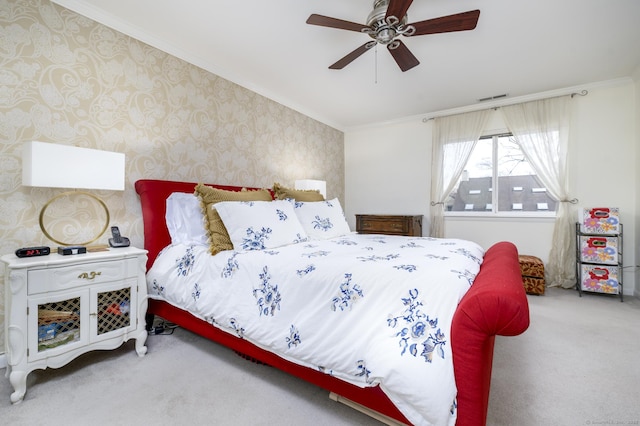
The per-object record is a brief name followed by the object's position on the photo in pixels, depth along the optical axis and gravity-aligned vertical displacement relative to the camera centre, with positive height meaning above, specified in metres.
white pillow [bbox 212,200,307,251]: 2.00 -0.10
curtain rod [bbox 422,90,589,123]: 3.44 +1.50
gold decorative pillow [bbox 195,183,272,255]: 2.00 +0.00
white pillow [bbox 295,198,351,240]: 2.64 -0.07
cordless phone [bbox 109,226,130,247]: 1.99 -0.21
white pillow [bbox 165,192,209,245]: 2.23 -0.06
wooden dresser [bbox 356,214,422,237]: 4.24 -0.18
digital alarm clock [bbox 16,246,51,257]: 1.57 -0.24
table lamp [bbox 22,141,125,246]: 1.58 +0.25
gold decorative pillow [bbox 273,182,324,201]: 3.03 +0.20
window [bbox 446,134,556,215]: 3.85 +0.43
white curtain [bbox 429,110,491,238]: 4.11 +0.92
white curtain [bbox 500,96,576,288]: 3.53 +0.70
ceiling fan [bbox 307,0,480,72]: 1.72 +1.23
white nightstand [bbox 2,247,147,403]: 1.45 -0.56
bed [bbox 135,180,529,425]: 0.97 -0.52
